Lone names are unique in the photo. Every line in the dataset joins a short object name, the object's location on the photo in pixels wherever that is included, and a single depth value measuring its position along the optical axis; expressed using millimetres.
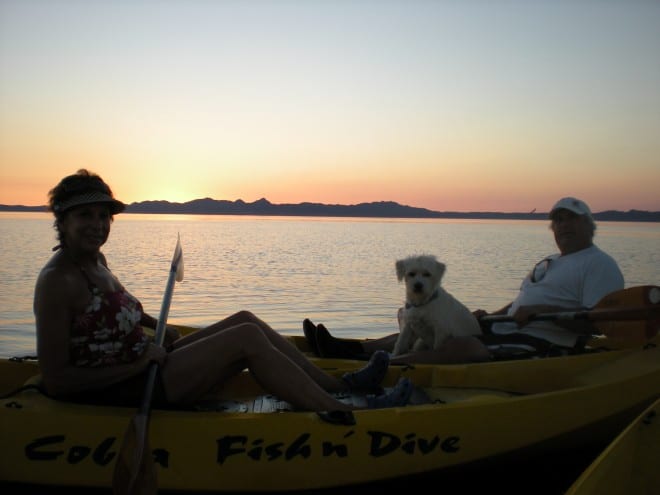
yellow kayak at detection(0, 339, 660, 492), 3006
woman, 2752
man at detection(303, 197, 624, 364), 4523
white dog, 4930
